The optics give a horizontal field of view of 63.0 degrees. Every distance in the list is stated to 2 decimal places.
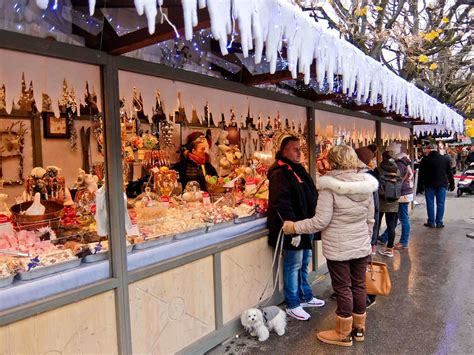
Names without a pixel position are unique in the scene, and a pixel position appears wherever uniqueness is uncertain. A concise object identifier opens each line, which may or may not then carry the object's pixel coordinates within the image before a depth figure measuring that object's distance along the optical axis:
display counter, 2.04
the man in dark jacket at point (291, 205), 3.51
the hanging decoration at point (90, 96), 2.44
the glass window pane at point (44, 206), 2.12
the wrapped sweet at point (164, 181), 4.05
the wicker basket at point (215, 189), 4.63
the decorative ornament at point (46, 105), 3.49
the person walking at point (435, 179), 7.41
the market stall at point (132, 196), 2.13
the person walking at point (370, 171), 3.94
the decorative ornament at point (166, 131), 5.51
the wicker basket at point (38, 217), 2.80
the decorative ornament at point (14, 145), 4.48
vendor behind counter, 4.89
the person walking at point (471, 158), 16.22
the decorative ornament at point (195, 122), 5.89
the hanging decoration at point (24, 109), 4.36
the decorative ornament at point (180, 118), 5.11
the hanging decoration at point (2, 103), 2.90
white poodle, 3.23
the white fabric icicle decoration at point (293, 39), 1.77
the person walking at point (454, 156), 21.97
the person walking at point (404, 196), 6.16
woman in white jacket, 2.99
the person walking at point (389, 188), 5.39
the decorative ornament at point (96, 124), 4.03
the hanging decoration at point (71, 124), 4.82
